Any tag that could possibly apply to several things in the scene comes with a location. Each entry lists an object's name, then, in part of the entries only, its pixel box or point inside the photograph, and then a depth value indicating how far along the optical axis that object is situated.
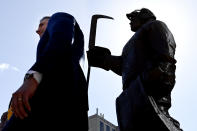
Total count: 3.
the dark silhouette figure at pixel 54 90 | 2.05
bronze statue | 2.74
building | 63.41
